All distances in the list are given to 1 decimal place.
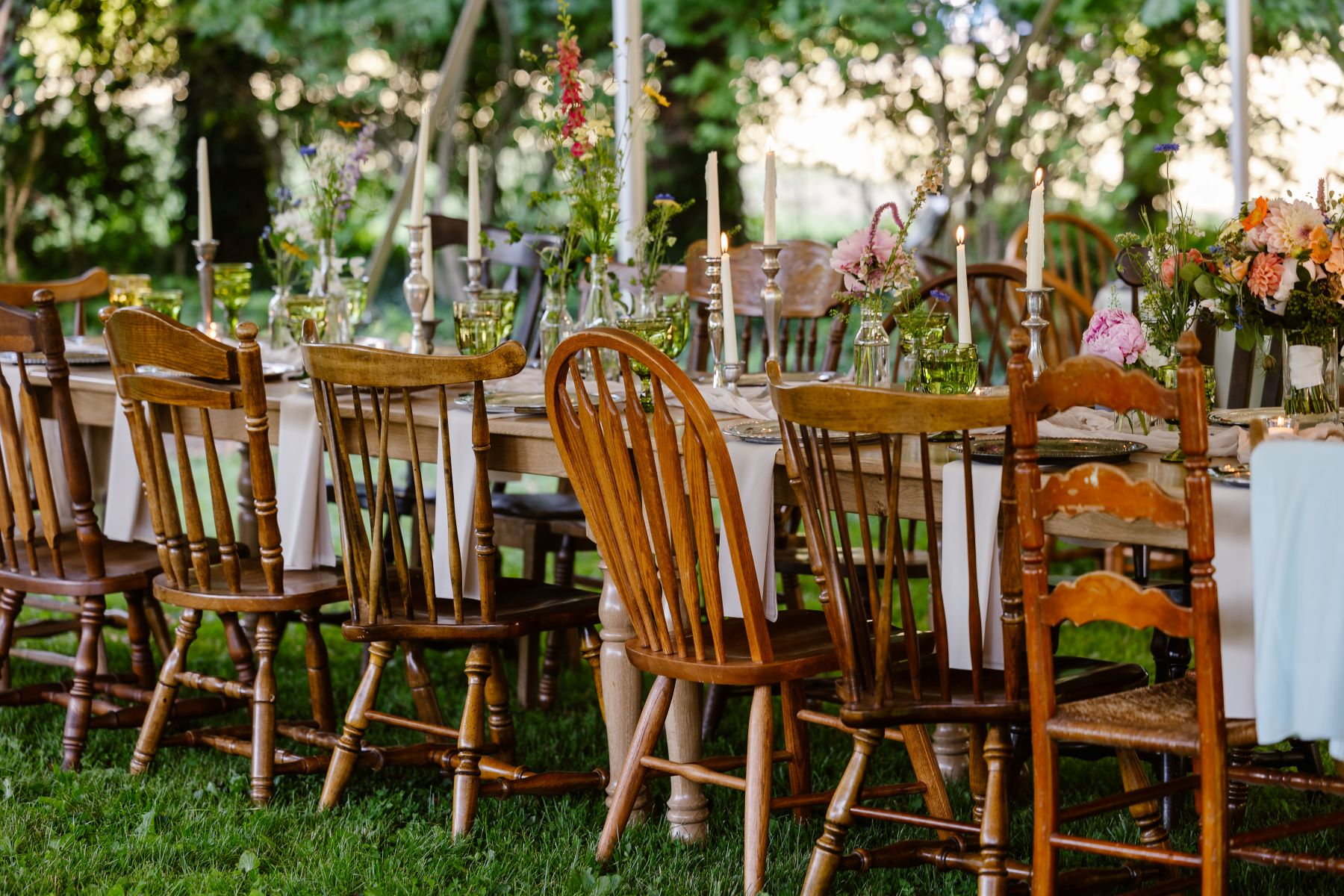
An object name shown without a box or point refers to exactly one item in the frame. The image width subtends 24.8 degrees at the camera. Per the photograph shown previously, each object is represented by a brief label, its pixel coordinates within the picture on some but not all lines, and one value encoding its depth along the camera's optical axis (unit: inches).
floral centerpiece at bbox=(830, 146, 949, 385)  193.8
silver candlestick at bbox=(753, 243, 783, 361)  210.9
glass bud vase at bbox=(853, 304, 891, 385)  201.1
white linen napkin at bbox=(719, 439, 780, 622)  172.2
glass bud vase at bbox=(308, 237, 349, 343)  261.5
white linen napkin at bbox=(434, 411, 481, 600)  194.0
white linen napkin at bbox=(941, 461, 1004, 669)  156.6
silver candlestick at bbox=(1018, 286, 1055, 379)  190.0
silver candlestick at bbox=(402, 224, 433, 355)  248.4
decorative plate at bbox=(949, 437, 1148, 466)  162.0
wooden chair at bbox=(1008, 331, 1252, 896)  130.0
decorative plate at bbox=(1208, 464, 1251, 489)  145.3
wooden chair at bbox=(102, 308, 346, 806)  198.4
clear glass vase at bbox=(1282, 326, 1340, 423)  176.8
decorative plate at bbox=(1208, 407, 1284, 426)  187.7
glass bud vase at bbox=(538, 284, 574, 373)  232.7
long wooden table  191.2
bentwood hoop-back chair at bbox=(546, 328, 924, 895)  165.0
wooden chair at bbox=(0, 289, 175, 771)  212.1
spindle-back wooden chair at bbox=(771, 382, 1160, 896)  147.4
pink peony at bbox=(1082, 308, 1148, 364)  177.8
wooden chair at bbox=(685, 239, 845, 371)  272.9
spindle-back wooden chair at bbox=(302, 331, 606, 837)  185.4
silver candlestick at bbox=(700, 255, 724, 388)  220.9
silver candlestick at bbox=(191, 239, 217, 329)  286.0
